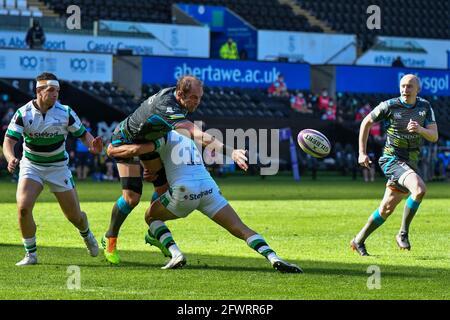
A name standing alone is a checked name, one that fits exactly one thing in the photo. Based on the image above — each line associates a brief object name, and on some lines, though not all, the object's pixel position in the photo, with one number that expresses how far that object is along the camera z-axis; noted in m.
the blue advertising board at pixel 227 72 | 41.53
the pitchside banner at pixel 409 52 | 48.97
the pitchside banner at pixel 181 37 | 44.31
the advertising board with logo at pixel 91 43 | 39.88
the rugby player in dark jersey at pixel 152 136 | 11.76
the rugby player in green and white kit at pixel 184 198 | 12.03
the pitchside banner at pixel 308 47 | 47.44
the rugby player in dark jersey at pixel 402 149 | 14.46
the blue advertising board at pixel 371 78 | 45.97
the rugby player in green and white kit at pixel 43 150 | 12.79
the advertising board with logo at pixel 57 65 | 38.19
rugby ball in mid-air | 13.76
